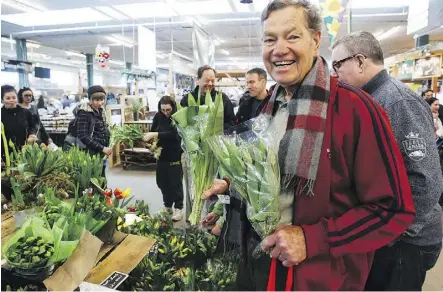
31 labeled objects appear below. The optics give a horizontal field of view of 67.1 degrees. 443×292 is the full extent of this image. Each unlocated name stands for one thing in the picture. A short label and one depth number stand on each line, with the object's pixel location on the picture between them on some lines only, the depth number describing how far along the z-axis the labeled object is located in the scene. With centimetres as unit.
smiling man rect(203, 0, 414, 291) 87
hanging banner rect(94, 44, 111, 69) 822
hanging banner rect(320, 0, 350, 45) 375
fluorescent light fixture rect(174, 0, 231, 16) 683
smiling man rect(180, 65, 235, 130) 304
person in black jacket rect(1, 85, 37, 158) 391
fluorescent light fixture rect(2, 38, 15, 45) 1092
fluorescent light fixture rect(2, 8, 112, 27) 780
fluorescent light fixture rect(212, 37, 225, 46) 1115
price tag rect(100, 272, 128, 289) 111
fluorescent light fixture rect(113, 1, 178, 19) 712
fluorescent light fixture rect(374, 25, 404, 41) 976
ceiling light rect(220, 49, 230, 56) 1390
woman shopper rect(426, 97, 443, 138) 529
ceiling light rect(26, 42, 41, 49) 1266
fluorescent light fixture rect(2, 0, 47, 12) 663
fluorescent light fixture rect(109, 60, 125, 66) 1763
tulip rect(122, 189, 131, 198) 191
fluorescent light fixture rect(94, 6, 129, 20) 730
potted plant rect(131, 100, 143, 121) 722
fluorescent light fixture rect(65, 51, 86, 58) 1513
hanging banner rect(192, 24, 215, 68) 403
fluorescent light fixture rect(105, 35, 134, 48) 1113
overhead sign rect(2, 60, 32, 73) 840
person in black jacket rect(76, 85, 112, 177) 374
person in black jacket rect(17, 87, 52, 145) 432
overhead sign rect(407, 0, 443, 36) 365
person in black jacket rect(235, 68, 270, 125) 349
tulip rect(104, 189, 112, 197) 185
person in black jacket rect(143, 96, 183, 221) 386
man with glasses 121
